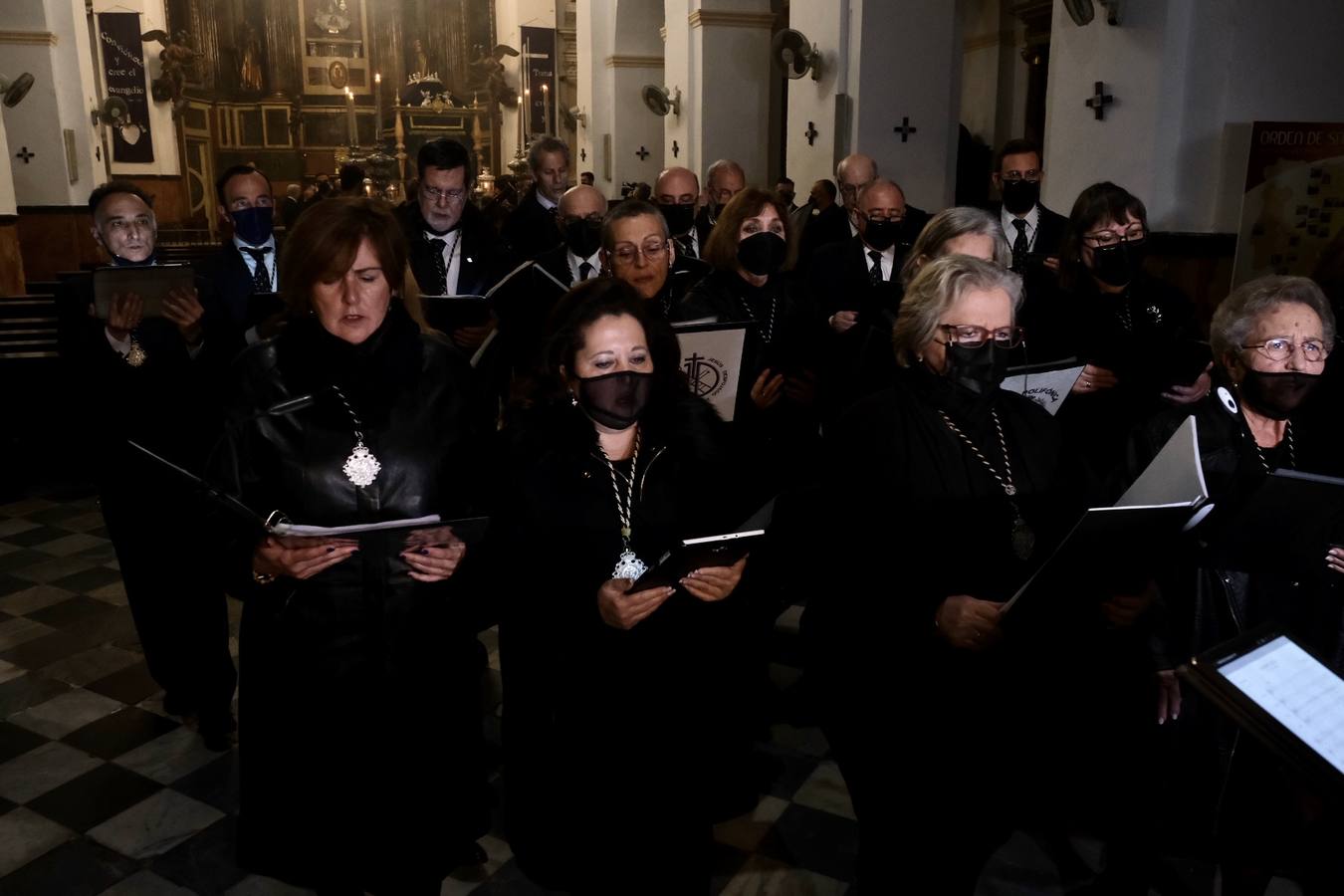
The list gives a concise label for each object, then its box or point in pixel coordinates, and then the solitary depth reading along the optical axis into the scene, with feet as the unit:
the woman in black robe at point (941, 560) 8.63
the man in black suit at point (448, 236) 16.51
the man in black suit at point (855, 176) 22.44
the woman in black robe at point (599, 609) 8.60
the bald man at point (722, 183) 24.43
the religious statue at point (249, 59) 83.25
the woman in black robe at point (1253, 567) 8.66
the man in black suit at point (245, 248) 14.71
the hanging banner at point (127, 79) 60.85
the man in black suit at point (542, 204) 22.62
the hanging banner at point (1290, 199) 22.36
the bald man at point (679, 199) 21.56
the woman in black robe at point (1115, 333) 12.73
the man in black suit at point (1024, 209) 18.86
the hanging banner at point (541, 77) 81.35
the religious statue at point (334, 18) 87.71
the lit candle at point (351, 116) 86.07
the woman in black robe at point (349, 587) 8.61
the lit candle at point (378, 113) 76.84
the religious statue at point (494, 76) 85.81
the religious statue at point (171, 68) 68.13
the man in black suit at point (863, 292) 12.96
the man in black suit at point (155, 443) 12.83
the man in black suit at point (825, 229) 23.62
